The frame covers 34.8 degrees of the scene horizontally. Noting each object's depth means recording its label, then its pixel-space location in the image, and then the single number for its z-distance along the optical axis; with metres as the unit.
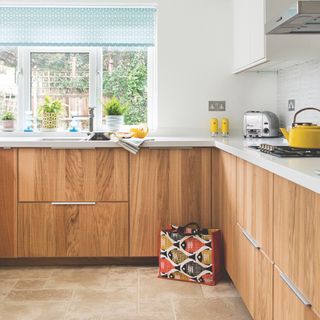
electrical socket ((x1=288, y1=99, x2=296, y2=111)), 3.80
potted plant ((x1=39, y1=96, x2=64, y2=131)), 4.25
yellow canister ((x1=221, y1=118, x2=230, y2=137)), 4.11
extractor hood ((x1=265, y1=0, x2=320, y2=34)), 2.07
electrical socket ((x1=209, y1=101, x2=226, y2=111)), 4.23
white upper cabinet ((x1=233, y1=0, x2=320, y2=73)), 3.11
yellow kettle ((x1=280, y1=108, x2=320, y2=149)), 2.39
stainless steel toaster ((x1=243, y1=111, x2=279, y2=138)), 3.83
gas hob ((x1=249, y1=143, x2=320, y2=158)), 2.16
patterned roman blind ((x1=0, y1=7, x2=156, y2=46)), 4.20
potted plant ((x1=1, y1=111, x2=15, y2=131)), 4.22
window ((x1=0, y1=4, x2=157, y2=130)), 4.32
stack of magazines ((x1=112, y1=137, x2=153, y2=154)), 3.46
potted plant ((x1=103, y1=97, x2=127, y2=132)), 4.21
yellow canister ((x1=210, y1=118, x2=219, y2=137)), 4.12
